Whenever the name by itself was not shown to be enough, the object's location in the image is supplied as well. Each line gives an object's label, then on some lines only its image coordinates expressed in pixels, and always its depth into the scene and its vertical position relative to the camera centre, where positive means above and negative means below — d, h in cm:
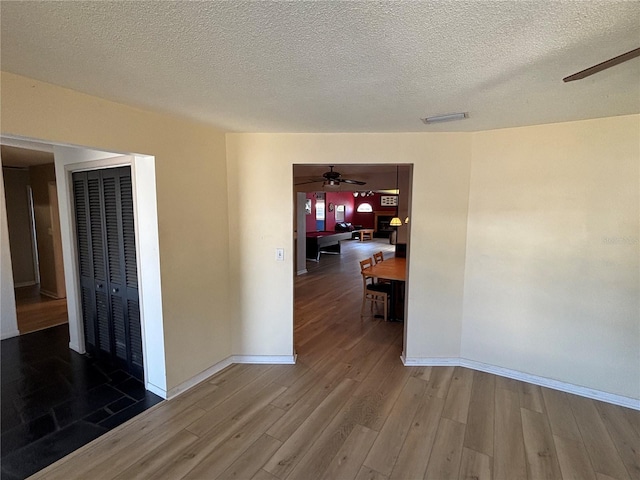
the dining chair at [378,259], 531 -87
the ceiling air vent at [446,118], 229 +74
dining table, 420 -90
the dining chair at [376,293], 446 -123
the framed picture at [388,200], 1673 +65
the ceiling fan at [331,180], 579 +68
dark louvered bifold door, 269 -51
